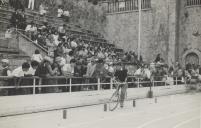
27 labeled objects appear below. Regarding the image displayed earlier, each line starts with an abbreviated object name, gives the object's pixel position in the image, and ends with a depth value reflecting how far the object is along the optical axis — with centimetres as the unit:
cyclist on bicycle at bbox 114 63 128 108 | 1780
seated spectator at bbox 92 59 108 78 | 1931
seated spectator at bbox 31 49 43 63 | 1759
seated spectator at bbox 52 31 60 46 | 2164
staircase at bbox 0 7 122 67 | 1945
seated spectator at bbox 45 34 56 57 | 2075
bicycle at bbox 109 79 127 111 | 1707
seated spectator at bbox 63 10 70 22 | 2864
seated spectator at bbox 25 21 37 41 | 2132
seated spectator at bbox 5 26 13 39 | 1958
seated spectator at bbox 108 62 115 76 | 2141
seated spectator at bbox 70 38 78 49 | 2254
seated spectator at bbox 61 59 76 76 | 1758
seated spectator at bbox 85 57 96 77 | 1920
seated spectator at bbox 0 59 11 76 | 1545
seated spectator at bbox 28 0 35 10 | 2732
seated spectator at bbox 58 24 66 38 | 2308
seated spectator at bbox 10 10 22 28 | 2025
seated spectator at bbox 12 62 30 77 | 1508
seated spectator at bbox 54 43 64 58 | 1844
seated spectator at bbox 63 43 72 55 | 2060
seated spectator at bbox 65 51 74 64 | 1910
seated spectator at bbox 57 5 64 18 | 2792
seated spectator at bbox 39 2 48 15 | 2677
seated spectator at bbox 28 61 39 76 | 1575
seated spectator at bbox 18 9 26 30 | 2086
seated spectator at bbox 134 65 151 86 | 2378
